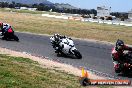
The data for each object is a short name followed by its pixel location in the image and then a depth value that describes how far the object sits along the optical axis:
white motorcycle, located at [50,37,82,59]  21.40
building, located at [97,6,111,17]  103.22
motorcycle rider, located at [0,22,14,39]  29.22
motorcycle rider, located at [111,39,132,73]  16.64
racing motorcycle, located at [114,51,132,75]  16.33
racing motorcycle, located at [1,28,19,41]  29.19
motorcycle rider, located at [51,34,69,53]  22.08
